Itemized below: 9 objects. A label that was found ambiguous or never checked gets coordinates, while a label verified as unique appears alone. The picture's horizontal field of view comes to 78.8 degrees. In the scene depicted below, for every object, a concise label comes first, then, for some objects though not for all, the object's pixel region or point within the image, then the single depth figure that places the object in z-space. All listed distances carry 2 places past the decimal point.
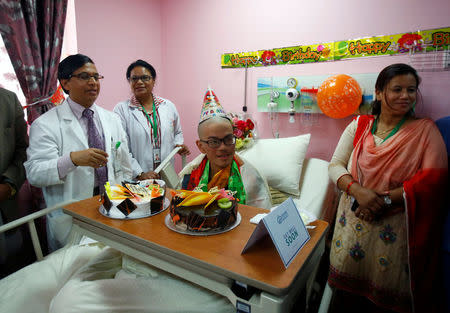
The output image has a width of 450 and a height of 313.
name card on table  0.83
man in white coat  1.75
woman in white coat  2.64
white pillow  2.32
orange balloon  2.21
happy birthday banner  2.06
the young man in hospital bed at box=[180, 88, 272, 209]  1.50
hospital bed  1.22
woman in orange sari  1.58
